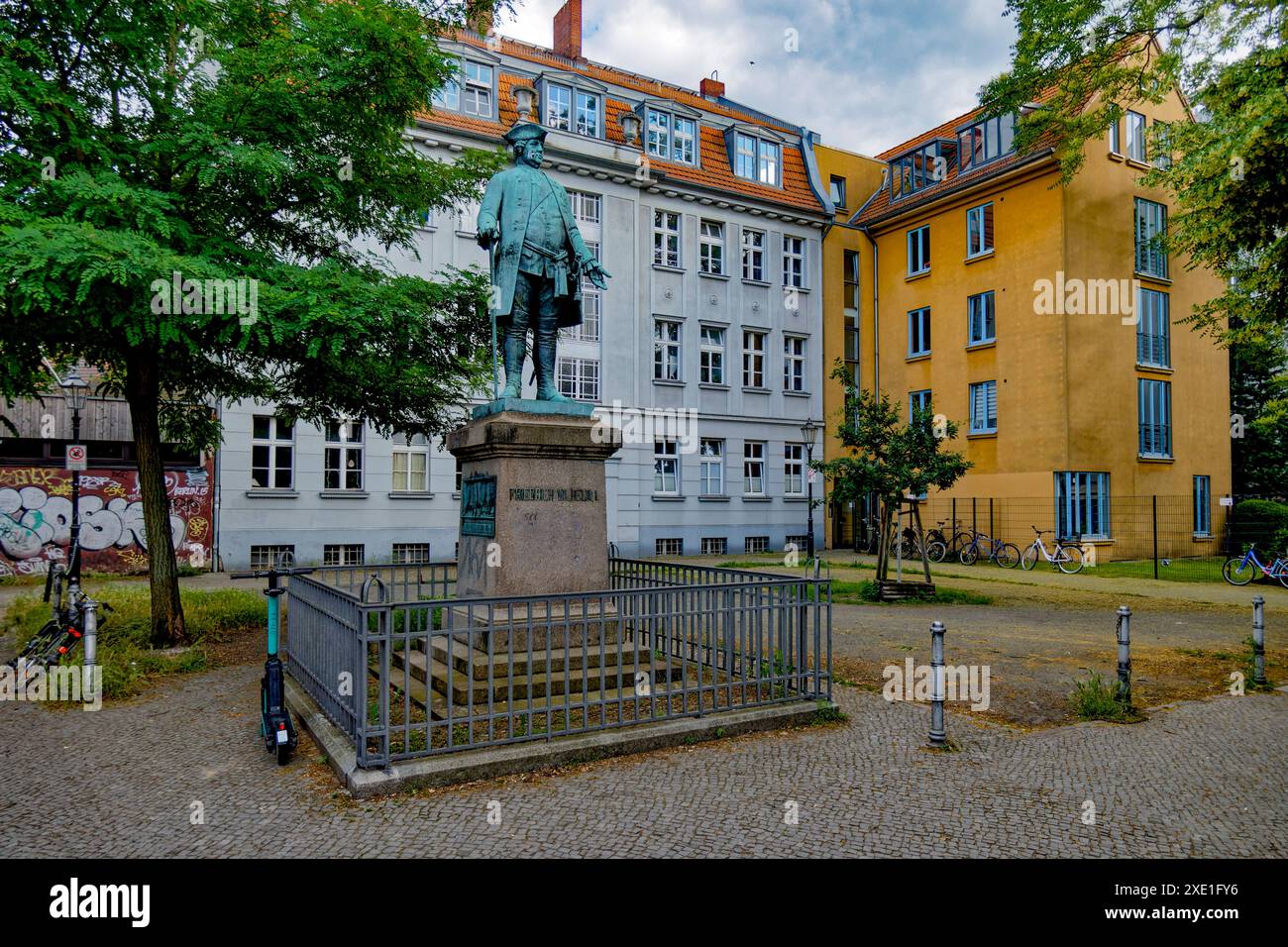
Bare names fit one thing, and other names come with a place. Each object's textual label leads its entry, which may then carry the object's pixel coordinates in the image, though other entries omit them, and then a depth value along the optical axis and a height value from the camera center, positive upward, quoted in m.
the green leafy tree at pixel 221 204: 8.09 +3.27
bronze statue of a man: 8.52 +2.40
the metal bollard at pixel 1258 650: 8.97 -1.57
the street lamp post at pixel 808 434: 22.88 +1.69
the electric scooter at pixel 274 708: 6.13 -1.55
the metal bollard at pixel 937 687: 6.67 -1.47
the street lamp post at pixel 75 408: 12.89 +1.64
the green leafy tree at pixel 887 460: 16.66 +0.74
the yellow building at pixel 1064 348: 25.88 +4.77
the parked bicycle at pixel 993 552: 25.57 -1.62
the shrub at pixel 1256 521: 26.89 -0.73
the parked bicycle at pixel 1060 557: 23.91 -1.64
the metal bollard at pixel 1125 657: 7.59 -1.40
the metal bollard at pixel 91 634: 7.81 -1.24
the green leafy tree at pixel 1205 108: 10.61 +5.51
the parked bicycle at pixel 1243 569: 20.33 -1.67
